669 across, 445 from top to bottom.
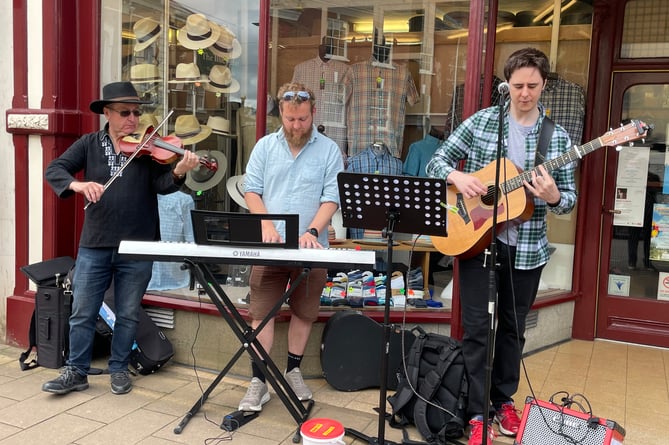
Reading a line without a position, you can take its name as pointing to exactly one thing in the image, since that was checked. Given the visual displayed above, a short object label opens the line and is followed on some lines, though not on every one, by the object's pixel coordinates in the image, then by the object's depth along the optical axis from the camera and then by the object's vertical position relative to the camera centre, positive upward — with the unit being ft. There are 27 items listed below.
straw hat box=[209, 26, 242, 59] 15.46 +2.91
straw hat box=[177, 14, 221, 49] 15.87 +3.30
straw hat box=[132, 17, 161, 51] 15.98 +3.28
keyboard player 11.51 -0.63
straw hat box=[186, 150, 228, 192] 15.48 -0.44
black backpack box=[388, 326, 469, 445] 10.43 -3.93
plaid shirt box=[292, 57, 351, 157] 16.55 +1.95
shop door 15.71 -1.25
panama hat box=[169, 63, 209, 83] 16.10 +2.21
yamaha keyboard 9.26 -1.46
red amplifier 8.95 -3.84
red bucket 9.04 -4.04
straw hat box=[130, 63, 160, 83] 15.89 +2.19
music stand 9.04 -0.61
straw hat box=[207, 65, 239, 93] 15.62 +2.04
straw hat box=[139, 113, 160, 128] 15.86 +0.99
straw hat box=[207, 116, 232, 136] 15.69 +0.89
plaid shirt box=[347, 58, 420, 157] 16.62 +1.71
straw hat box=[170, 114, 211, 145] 15.75 +0.74
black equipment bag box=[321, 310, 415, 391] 12.67 -3.93
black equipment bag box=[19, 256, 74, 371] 13.29 -3.58
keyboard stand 10.30 -2.97
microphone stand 8.61 -1.93
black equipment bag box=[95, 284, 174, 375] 13.29 -4.11
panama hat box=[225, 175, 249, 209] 15.15 -0.72
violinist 11.96 -1.25
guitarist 9.93 -1.14
